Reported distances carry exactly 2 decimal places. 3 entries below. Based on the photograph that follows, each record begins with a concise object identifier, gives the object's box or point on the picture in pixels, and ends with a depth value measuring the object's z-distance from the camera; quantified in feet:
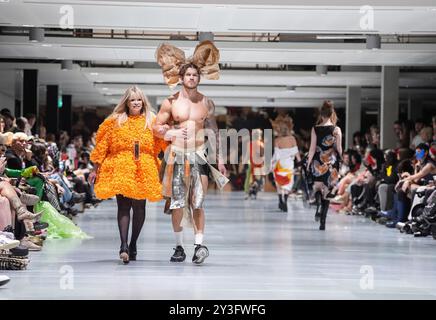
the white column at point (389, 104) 61.80
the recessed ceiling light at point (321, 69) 61.93
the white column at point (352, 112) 74.74
